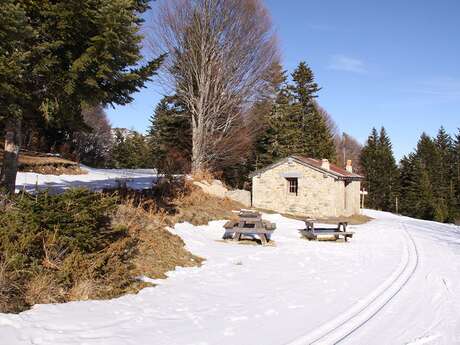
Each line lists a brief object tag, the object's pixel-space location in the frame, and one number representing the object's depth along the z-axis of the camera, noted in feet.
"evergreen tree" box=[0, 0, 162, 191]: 22.85
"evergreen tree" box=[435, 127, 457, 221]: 180.06
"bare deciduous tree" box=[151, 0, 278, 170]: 72.74
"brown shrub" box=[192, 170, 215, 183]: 68.18
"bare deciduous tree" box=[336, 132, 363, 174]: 244.83
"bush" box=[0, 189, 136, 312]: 17.04
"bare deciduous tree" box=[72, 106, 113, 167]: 135.44
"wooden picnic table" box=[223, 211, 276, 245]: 39.65
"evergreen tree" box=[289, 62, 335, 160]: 138.31
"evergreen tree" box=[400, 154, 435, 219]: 174.91
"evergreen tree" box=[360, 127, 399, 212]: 190.19
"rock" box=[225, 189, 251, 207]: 79.12
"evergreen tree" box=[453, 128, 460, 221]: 175.94
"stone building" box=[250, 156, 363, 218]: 79.66
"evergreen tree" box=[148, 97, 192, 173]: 96.07
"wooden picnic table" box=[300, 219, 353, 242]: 45.88
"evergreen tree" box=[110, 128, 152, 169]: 162.61
